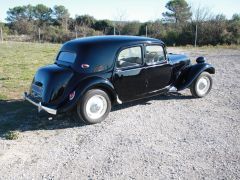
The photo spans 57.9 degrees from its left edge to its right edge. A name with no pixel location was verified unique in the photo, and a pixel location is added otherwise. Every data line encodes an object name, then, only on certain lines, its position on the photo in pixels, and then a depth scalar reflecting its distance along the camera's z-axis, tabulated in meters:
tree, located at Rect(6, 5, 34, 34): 35.26
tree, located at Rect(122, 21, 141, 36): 21.73
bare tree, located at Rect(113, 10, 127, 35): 22.13
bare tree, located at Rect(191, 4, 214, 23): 17.41
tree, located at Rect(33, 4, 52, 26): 35.18
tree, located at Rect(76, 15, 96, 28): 27.95
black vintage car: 4.06
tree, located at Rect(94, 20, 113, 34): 26.43
